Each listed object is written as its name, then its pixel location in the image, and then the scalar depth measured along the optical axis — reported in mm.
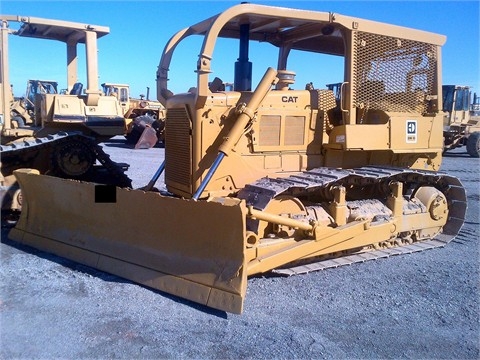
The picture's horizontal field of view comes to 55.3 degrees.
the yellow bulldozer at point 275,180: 4496
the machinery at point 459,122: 20719
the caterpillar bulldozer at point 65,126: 7844
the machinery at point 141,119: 20172
